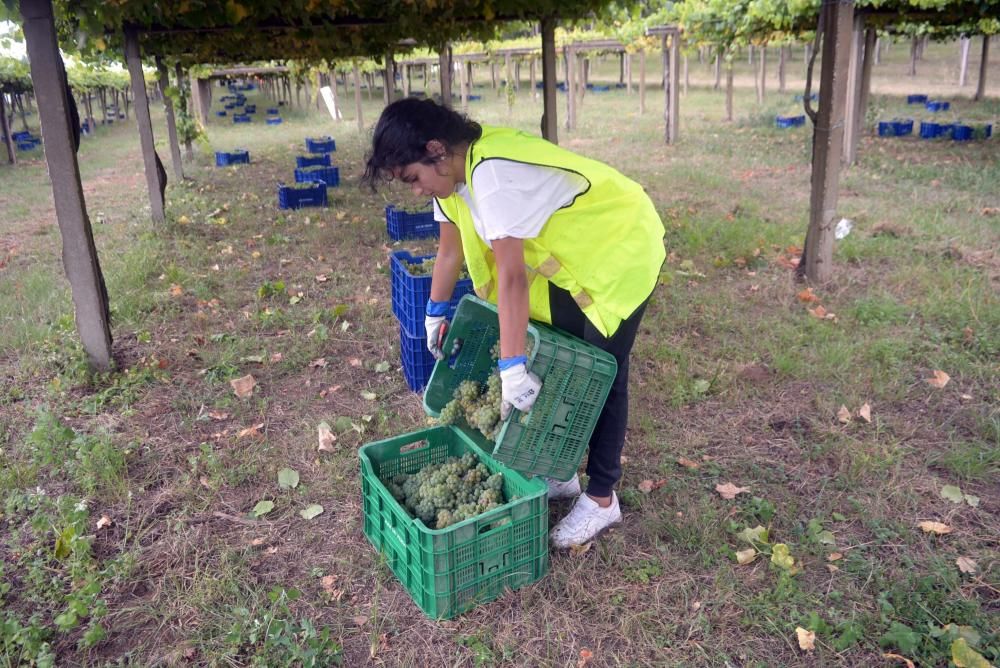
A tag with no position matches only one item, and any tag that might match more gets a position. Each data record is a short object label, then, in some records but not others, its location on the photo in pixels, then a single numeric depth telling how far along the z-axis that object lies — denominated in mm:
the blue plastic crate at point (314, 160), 11898
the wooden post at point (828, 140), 5148
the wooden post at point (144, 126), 8180
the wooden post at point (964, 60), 22703
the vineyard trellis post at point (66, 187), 3932
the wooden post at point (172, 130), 11388
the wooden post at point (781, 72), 21175
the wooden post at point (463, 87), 23219
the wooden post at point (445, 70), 10555
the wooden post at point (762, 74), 19016
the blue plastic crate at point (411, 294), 3912
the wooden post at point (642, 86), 18547
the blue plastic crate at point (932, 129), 12930
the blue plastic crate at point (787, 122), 15609
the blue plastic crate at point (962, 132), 12320
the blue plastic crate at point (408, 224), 7566
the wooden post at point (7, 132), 14502
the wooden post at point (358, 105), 19191
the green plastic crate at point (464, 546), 2387
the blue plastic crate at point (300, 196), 9383
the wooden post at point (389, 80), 13750
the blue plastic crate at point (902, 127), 13633
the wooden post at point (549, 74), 7227
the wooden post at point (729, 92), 15711
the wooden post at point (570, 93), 16797
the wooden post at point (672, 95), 13789
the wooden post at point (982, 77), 17478
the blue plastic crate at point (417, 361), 4035
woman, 2260
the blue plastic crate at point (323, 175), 10690
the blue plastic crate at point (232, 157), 14023
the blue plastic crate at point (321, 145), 15164
